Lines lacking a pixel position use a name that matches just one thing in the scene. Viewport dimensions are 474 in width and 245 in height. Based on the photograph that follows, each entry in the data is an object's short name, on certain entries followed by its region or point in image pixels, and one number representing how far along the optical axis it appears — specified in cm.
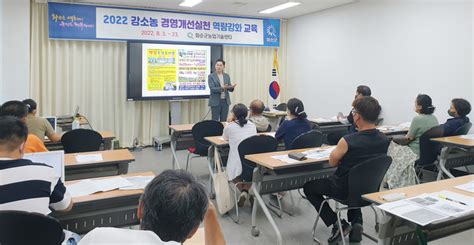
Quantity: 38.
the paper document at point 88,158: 283
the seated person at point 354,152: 256
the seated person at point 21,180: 155
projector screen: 638
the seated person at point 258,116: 412
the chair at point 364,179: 244
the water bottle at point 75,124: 455
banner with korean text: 586
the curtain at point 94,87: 591
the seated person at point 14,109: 281
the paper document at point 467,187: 216
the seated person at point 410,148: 369
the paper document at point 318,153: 299
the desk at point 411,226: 188
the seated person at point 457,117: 414
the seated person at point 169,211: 101
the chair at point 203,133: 441
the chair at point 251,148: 326
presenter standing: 645
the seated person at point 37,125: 335
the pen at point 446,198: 193
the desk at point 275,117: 615
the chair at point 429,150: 378
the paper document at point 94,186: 212
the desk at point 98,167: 276
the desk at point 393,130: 462
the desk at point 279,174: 282
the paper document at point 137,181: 219
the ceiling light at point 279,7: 662
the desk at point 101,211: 205
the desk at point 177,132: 457
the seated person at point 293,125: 359
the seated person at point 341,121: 452
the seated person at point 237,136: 345
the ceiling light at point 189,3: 624
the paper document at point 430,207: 169
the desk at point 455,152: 362
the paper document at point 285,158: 284
